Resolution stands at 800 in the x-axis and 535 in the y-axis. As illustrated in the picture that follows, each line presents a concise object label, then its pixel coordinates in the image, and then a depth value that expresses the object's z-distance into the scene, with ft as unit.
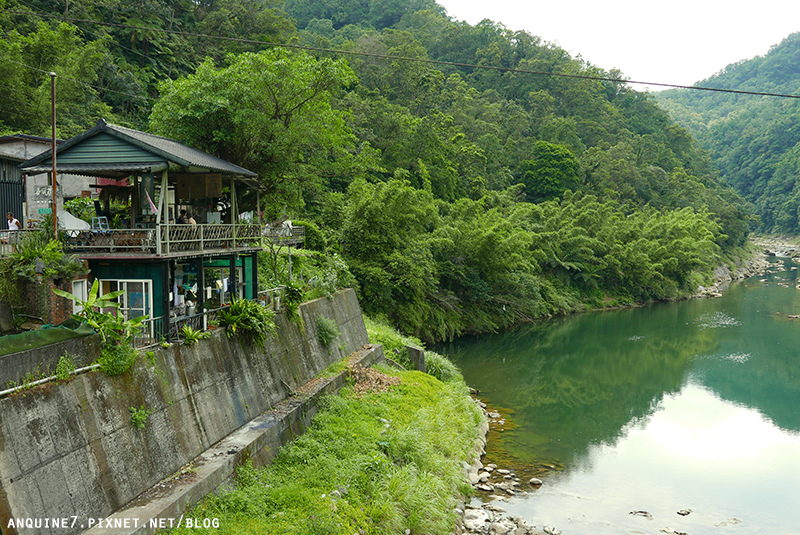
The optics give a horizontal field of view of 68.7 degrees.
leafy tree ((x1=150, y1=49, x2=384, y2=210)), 63.87
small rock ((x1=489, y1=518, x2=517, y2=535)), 44.34
